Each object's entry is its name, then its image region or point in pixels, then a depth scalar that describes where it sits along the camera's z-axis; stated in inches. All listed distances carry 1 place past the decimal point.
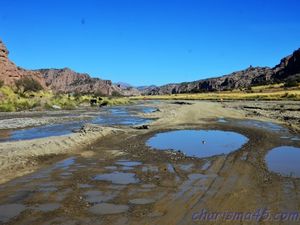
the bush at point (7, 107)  1357.0
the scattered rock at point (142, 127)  735.7
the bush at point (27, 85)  2184.4
